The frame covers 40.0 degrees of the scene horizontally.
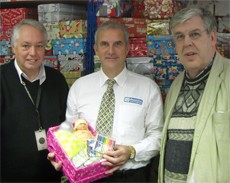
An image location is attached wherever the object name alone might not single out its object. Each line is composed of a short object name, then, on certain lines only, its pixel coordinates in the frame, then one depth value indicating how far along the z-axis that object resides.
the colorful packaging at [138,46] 2.70
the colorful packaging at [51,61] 2.92
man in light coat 1.69
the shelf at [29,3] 2.96
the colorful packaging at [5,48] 3.02
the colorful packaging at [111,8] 2.66
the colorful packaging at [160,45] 2.67
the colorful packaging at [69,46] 2.83
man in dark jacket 2.16
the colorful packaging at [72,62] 2.86
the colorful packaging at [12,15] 2.94
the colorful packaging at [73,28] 2.82
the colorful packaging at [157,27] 2.65
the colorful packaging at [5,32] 2.99
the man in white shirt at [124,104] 2.04
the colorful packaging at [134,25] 2.68
